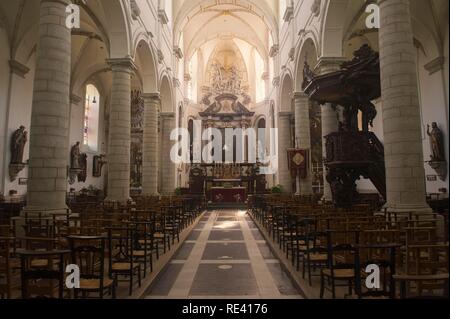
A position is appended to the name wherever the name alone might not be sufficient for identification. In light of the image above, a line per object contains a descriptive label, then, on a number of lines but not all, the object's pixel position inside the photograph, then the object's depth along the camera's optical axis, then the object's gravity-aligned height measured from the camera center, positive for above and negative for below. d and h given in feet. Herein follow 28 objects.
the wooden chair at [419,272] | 9.02 -2.12
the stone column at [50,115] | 23.88 +5.80
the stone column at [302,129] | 56.08 +10.94
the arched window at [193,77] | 109.81 +38.59
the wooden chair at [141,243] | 19.07 -3.04
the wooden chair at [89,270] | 12.32 -2.83
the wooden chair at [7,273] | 10.98 -2.39
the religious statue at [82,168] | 70.76 +6.00
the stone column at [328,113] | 40.63 +9.77
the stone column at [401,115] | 22.07 +5.23
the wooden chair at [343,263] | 13.44 -2.77
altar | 76.59 +0.41
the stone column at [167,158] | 75.56 +8.72
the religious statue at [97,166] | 78.84 +7.22
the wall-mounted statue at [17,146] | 45.68 +6.91
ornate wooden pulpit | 29.78 +5.66
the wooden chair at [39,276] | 10.01 -2.25
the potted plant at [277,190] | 68.23 +1.30
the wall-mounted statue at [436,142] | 34.34 +5.58
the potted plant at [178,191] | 74.94 +1.33
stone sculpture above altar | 110.93 +35.74
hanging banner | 54.13 +5.48
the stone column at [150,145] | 57.47 +8.76
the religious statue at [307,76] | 32.23 +11.30
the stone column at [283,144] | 71.51 +11.02
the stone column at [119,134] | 40.50 +7.50
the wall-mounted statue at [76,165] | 66.49 +6.44
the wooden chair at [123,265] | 15.56 -3.25
